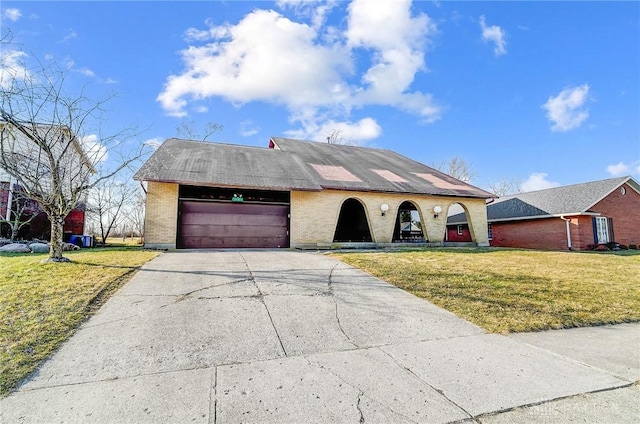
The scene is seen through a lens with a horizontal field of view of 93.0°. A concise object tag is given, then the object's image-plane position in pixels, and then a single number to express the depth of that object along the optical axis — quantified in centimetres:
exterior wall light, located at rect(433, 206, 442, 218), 1512
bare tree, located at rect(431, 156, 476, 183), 3466
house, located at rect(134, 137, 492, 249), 1184
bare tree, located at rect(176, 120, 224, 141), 2858
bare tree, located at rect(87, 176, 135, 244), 2055
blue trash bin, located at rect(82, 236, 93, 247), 1514
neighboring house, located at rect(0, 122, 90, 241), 1398
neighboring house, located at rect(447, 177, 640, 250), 1875
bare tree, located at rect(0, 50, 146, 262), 695
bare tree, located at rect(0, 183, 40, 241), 1303
